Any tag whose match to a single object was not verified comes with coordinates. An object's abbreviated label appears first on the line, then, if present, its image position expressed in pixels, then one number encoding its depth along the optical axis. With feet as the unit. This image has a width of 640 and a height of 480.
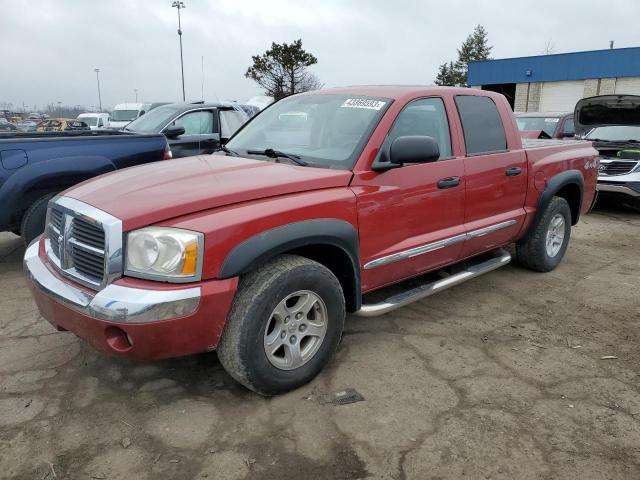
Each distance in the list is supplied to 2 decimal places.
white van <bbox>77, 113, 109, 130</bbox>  84.58
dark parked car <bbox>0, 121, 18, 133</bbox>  88.64
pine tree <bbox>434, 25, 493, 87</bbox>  191.52
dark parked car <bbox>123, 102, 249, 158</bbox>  25.03
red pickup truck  8.27
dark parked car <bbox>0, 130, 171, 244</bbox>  15.43
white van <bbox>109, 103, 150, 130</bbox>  77.26
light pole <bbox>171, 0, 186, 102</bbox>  135.46
